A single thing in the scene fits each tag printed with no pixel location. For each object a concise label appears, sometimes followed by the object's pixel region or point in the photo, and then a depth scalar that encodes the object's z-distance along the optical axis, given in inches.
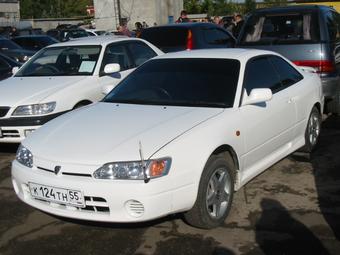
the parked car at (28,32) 1139.3
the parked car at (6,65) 390.0
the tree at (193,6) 2273.6
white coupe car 147.0
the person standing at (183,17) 639.8
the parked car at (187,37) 406.9
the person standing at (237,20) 542.1
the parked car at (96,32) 1164.6
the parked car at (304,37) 293.4
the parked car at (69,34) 1091.2
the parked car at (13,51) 608.1
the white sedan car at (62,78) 258.2
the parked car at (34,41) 703.7
